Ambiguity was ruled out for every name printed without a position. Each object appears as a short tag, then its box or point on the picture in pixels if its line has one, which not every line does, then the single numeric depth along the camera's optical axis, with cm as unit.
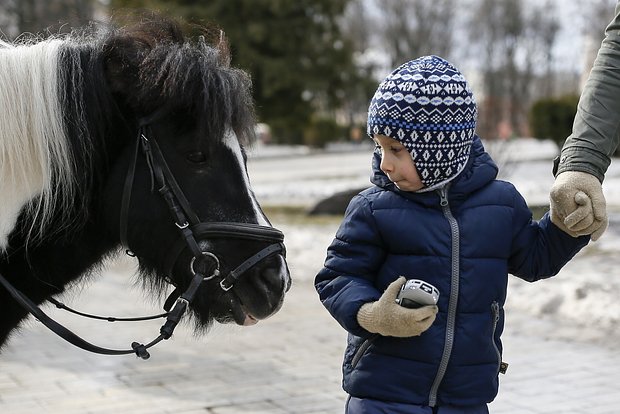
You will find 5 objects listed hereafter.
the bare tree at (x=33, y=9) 2570
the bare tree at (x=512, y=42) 6094
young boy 227
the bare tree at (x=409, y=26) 5175
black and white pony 227
